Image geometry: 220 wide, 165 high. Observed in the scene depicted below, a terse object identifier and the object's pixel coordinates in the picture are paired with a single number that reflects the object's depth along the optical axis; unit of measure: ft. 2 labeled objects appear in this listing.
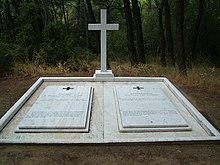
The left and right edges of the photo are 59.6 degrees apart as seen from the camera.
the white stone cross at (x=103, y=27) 15.03
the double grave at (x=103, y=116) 9.74
